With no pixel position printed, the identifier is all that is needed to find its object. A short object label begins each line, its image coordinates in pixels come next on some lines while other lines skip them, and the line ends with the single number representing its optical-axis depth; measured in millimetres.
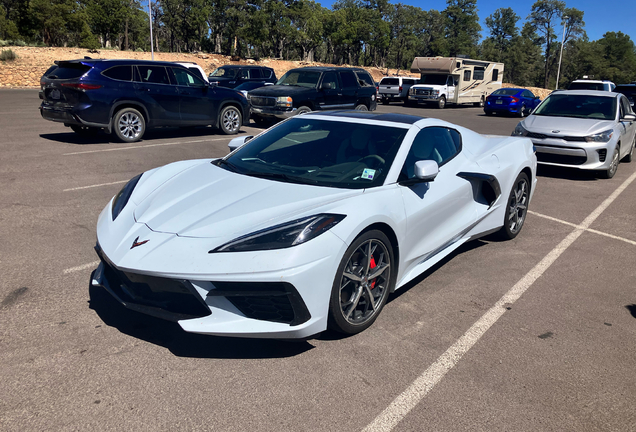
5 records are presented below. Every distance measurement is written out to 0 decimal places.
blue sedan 26547
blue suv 10781
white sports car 2967
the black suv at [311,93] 14391
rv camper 29188
